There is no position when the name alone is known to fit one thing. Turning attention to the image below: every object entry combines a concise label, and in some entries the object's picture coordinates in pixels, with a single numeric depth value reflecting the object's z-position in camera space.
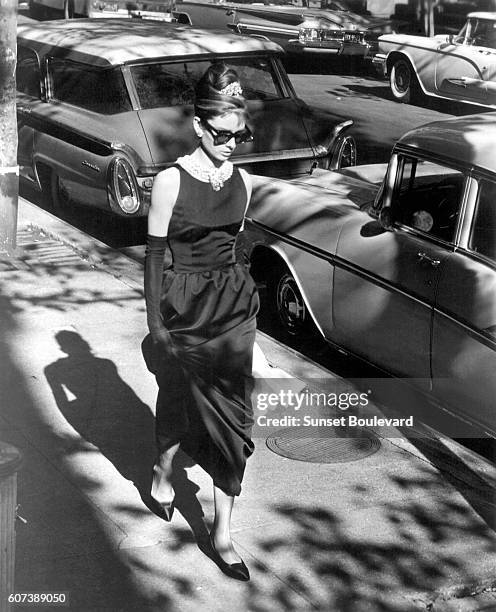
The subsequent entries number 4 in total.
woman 4.46
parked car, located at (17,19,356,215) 9.22
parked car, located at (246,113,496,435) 5.76
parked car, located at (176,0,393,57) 19.28
